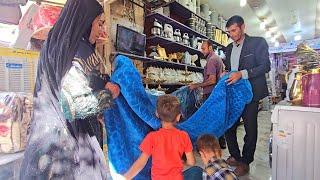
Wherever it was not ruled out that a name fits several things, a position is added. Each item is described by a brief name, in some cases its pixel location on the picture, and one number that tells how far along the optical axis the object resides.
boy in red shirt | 1.16
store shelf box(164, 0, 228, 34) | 2.77
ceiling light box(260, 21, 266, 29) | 5.60
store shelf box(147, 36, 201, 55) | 2.44
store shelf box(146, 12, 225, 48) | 2.34
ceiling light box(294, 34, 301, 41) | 8.06
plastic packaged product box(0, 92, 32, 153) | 0.81
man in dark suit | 1.78
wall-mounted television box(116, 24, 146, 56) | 1.78
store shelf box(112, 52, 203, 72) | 2.03
